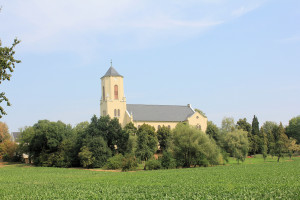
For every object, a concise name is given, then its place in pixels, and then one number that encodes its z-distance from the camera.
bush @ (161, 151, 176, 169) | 54.03
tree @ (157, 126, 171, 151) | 80.62
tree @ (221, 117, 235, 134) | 93.94
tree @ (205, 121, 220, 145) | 88.17
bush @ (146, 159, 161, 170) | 53.16
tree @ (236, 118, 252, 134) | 98.26
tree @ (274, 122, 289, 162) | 70.19
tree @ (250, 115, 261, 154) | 88.19
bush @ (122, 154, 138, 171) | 52.47
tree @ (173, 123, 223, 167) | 55.66
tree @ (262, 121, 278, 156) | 75.22
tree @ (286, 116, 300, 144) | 105.57
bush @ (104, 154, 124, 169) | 57.38
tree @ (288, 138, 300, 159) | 73.50
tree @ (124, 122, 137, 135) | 77.62
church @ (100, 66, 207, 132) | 86.25
